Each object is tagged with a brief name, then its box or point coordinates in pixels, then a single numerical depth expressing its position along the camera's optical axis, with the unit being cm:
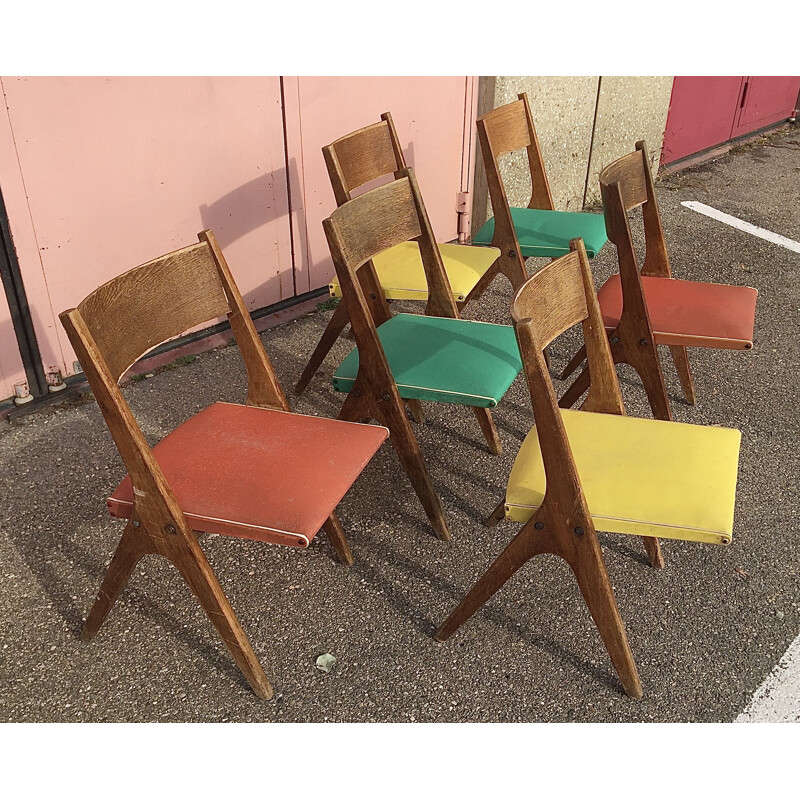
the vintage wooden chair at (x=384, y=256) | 354
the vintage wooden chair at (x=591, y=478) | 229
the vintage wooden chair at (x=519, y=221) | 404
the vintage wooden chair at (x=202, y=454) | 229
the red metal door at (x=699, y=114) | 730
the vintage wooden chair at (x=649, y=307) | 325
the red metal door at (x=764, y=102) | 834
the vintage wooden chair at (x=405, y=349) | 292
